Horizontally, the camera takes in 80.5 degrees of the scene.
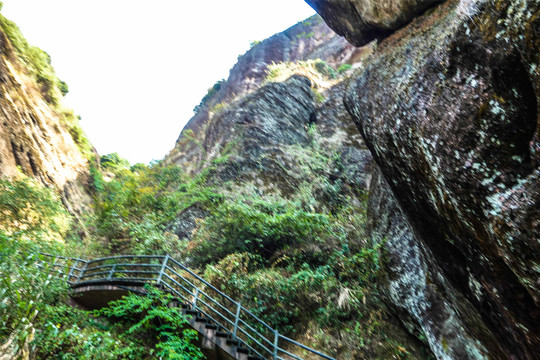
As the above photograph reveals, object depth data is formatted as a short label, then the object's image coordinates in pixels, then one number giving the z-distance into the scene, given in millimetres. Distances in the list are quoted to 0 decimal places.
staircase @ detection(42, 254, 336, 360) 6820
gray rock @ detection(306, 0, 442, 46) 8750
